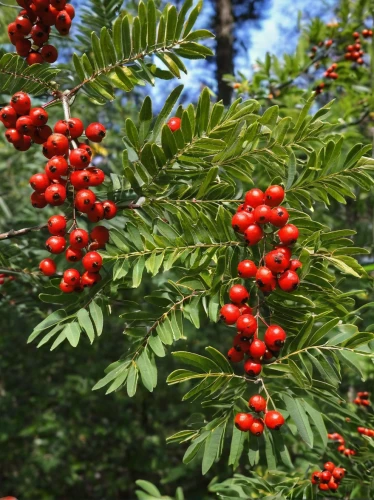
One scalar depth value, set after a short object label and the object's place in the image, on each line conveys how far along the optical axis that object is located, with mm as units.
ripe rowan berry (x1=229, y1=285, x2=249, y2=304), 355
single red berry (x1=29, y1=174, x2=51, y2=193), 374
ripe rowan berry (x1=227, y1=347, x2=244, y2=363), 368
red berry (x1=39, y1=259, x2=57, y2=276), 394
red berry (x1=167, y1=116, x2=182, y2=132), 387
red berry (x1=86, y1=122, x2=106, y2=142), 385
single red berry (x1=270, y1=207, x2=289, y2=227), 347
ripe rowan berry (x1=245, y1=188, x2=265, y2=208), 355
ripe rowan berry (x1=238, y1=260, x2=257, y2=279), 353
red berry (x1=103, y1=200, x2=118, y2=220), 378
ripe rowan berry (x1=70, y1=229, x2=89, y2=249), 370
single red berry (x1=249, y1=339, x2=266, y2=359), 356
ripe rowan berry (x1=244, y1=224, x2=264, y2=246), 348
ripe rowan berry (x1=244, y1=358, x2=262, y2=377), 360
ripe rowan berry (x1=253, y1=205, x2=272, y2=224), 345
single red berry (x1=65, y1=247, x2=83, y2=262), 376
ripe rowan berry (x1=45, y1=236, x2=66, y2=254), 375
